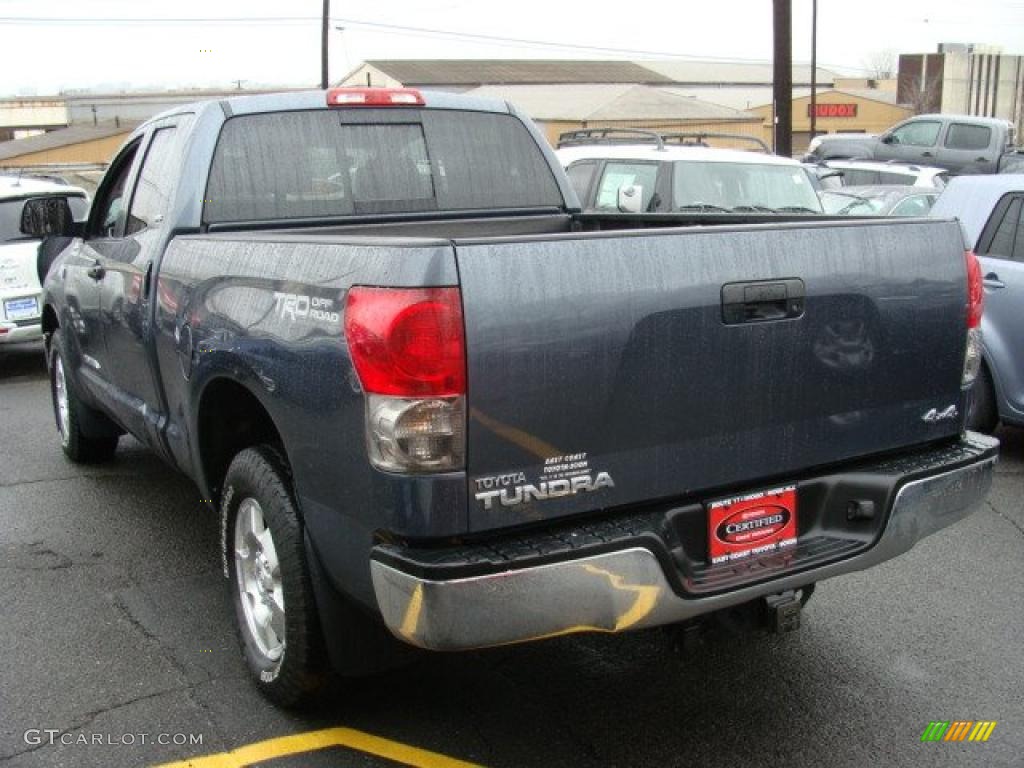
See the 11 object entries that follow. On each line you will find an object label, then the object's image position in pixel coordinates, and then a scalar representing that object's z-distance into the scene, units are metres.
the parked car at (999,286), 6.75
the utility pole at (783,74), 18.19
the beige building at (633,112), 50.44
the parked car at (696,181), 10.41
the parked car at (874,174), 14.86
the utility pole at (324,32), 38.34
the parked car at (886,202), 12.14
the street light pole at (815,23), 50.75
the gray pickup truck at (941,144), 22.19
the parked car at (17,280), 10.35
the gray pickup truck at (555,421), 2.86
